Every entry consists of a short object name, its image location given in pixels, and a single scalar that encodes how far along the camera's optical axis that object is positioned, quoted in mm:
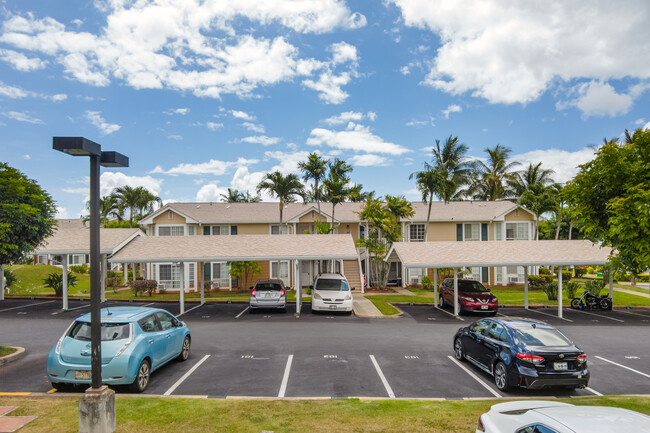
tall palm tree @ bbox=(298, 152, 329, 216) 31625
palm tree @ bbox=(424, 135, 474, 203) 38594
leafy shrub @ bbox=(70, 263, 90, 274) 42312
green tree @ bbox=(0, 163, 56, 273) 13669
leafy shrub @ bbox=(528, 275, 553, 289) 33906
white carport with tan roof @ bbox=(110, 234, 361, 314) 19922
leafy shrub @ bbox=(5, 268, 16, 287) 29345
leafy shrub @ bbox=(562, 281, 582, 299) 25781
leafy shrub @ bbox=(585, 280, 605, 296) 24406
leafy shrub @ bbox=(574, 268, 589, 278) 45812
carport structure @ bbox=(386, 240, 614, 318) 19531
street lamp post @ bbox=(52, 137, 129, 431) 6551
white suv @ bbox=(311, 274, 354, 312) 19648
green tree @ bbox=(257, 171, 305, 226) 31906
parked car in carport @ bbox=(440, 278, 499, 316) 19797
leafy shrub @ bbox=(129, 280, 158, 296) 28234
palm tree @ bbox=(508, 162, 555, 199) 44938
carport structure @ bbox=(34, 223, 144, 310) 21188
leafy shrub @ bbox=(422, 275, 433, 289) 33641
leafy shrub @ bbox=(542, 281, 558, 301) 26391
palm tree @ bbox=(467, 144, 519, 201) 48219
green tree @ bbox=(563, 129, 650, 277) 9148
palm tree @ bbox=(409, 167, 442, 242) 32062
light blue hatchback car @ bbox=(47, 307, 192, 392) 8516
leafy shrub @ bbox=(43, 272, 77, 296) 26703
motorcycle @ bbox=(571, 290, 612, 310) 22641
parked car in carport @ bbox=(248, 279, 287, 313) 20016
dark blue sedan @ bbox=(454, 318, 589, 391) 8734
